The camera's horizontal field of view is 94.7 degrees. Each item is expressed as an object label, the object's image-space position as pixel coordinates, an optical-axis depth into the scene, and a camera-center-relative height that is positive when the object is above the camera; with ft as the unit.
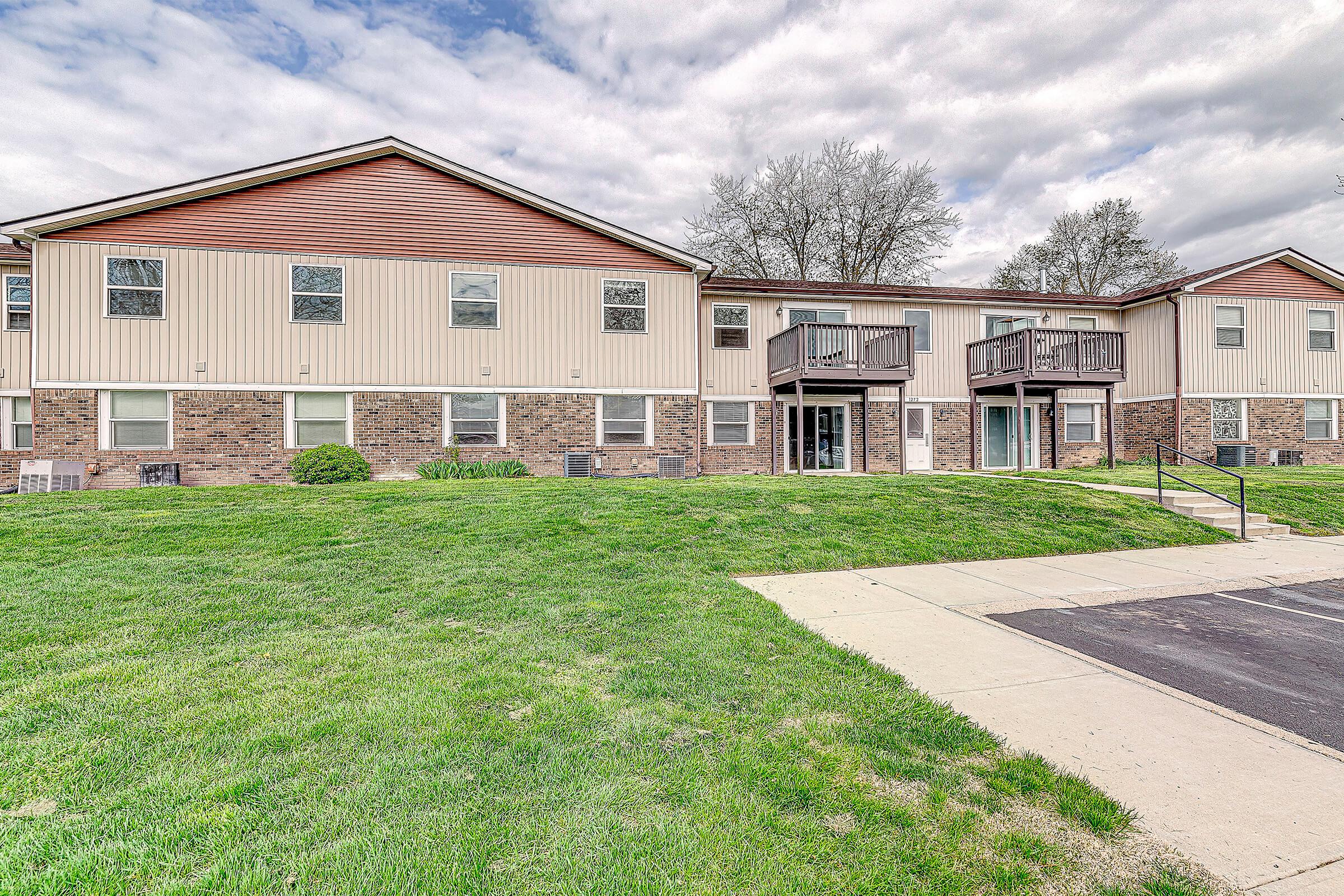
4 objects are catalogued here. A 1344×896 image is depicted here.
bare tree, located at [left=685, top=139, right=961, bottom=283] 93.40 +35.03
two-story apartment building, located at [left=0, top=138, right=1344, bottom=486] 43.09 +8.23
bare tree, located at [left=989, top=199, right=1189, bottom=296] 101.35 +31.63
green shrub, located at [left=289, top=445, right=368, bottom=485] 41.52 -0.97
